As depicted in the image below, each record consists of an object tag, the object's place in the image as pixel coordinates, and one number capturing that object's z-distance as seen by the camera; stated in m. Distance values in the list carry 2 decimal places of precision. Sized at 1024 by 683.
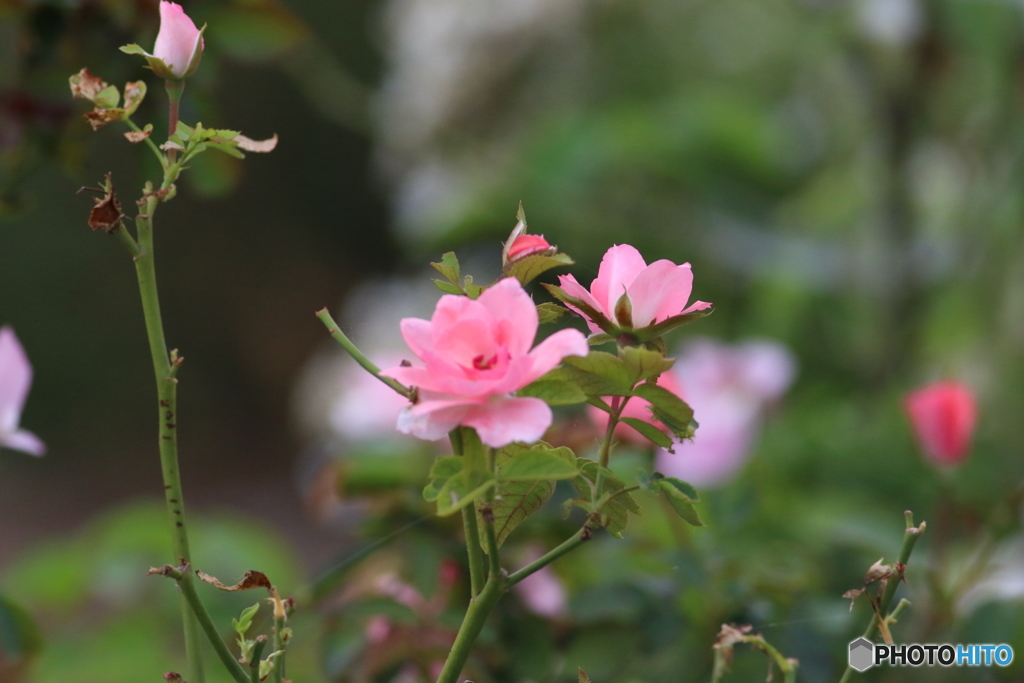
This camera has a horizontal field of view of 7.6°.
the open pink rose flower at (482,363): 2.58
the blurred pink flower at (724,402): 4.11
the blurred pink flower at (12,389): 2.74
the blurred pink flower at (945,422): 3.15
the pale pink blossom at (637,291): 2.62
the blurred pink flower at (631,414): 2.77
